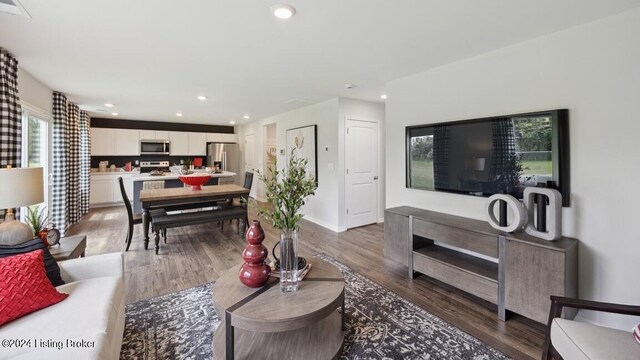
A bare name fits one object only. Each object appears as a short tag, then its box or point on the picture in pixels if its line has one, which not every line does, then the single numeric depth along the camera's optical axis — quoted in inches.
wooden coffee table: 58.3
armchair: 50.1
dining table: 152.4
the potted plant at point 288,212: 69.1
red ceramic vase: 69.0
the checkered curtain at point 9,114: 101.0
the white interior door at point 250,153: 320.2
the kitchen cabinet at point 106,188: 269.3
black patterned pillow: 67.4
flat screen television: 88.2
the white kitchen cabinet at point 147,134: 298.4
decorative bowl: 177.6
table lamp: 69.4
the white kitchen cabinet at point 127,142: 287.7
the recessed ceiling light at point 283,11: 74.6
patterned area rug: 72.7
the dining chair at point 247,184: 195.5
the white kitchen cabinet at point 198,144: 326.0
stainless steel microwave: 299.6
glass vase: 69.9
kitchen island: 206.7
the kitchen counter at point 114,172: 273.7
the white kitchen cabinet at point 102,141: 278.5
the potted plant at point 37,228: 82.8
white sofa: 47.8
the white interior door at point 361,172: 189.8
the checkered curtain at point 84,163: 232.7
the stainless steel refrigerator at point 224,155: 328.8
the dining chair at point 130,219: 151.0
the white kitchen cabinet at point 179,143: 315.6
